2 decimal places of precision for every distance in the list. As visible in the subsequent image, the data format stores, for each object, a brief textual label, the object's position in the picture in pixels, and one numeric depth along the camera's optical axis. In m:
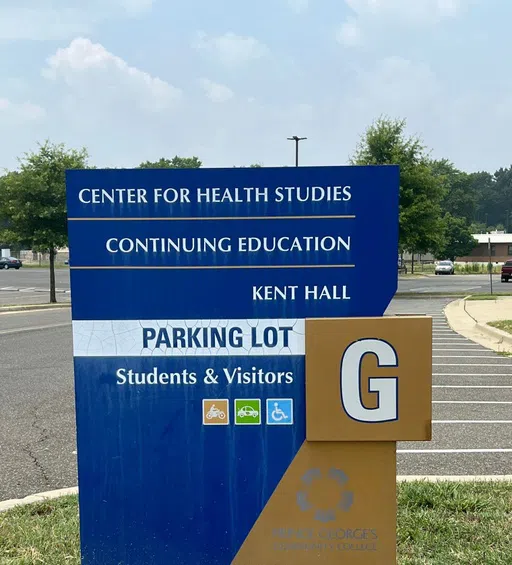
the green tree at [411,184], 26.84
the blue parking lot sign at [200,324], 2.71
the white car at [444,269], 53.56
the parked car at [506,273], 40.31
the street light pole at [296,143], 36.69
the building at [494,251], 83.44
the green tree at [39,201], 21.62
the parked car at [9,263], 58.78
